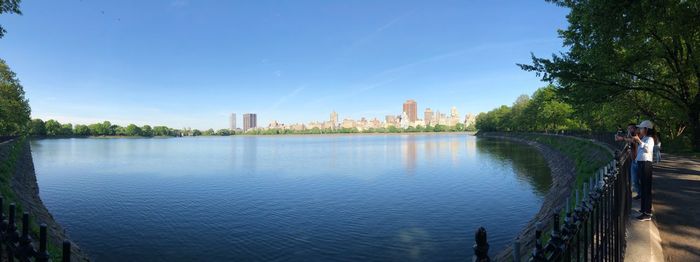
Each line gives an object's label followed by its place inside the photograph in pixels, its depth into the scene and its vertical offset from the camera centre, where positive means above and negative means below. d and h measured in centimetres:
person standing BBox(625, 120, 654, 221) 852 -88
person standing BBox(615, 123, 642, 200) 1073 -114
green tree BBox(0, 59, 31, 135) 5752 +613
